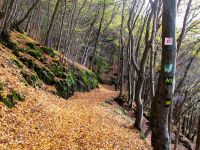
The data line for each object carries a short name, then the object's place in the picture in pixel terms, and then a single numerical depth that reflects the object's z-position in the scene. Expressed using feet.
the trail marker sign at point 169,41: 11.73
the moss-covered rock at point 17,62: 27.45
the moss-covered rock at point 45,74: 31.55
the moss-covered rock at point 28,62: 30.33
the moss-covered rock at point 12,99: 18.27
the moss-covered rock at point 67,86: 33.81
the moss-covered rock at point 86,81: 45.52
